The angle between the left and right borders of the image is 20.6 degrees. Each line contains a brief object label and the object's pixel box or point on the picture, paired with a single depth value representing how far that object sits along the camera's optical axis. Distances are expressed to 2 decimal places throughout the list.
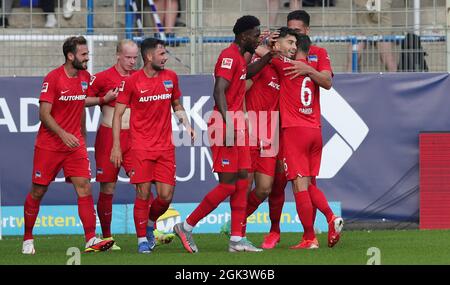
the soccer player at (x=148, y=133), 13.41
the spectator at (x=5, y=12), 17.84
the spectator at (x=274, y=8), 17.78
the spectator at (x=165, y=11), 18.20
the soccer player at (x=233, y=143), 13.09
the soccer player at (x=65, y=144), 13.77
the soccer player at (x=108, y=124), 14.66
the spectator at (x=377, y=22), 17.70
